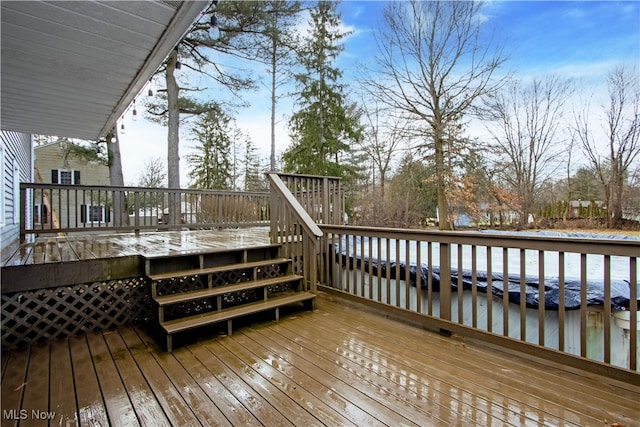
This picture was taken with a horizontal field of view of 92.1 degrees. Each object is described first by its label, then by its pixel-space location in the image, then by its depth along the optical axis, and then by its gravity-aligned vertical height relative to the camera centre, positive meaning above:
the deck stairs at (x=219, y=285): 2.83 -0.78
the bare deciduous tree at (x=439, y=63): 11.30 +5.55
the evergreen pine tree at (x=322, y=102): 13.79 +4.99
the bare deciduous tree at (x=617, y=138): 8.91 +2.17
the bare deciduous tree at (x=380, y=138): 12.92 +3.41
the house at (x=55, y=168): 14.83 +2.38
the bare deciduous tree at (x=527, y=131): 11.48 +3.06
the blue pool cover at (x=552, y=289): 2.77 -0.80
